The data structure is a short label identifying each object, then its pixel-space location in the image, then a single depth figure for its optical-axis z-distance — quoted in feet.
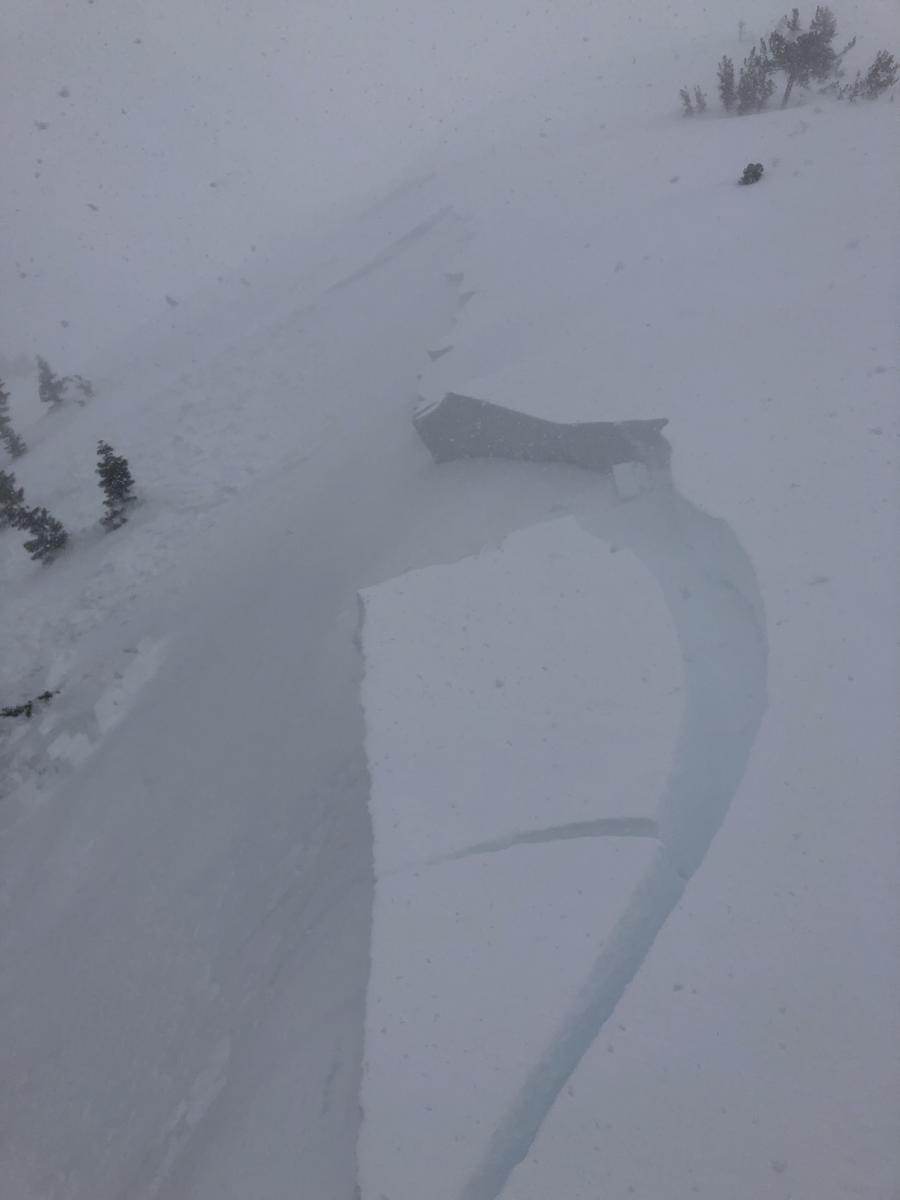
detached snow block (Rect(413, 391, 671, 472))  17.11
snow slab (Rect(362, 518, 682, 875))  11.41
